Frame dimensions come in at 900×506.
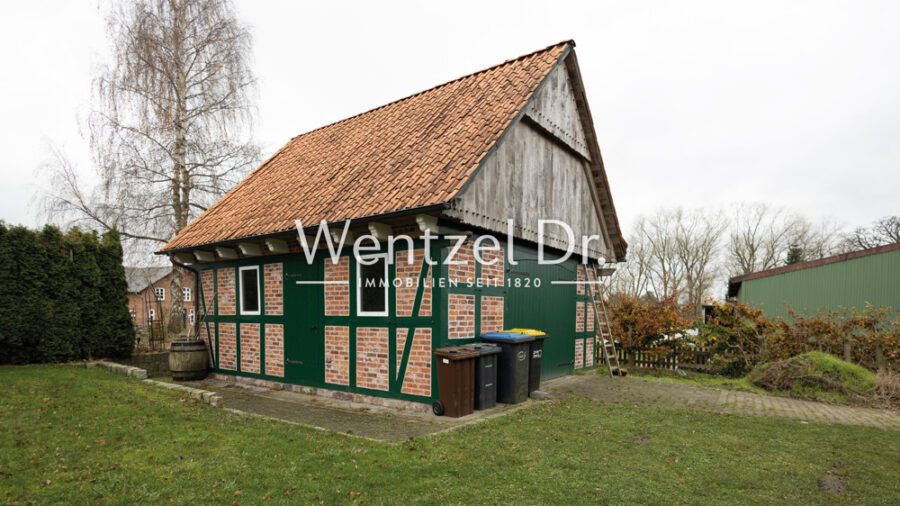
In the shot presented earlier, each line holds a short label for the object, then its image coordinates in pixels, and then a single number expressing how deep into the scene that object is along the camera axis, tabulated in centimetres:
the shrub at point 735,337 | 1129
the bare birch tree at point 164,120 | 1585
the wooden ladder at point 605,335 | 1138
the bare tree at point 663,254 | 3422
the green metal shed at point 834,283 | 1256
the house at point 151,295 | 3825
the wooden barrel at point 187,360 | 1077
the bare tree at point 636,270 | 3359
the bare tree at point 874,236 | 3058
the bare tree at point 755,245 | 3347
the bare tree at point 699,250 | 3388
